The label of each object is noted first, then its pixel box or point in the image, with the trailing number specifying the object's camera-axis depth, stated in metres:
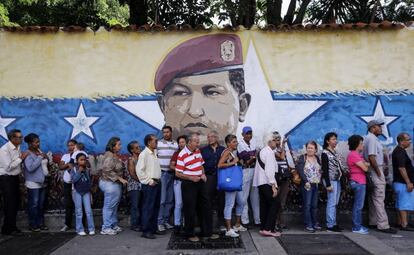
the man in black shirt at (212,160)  7.59
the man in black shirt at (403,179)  8.03
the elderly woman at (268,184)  7.43
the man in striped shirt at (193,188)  7.16
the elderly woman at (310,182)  7.90
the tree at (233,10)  10.59
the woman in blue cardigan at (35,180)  7.78
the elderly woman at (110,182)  7.71
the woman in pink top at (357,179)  7.85
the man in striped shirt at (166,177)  7.93
